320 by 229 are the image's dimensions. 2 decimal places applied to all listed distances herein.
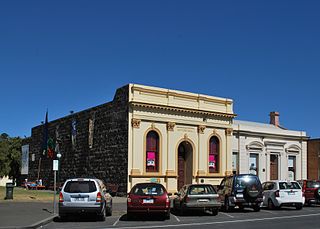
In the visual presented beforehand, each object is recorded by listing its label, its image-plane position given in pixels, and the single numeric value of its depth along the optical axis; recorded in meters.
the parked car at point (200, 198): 19.77
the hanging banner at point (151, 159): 33.56
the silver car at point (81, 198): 17.14
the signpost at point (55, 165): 20.60
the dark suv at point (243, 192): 22.16
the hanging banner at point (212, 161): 37.03
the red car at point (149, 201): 17.86
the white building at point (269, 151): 40.81
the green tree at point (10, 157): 63.58
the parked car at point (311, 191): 26.86
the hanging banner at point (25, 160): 54.82
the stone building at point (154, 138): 32.81
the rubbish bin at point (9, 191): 27.17
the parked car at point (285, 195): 23.58
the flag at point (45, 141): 44.35
